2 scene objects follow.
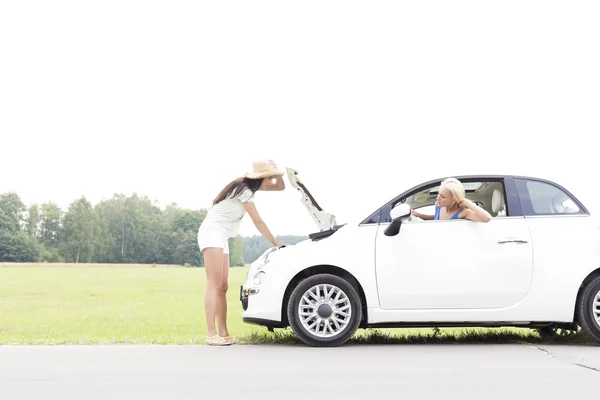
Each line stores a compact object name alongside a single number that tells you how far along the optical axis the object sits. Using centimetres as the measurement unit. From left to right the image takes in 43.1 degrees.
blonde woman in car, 812
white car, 803
